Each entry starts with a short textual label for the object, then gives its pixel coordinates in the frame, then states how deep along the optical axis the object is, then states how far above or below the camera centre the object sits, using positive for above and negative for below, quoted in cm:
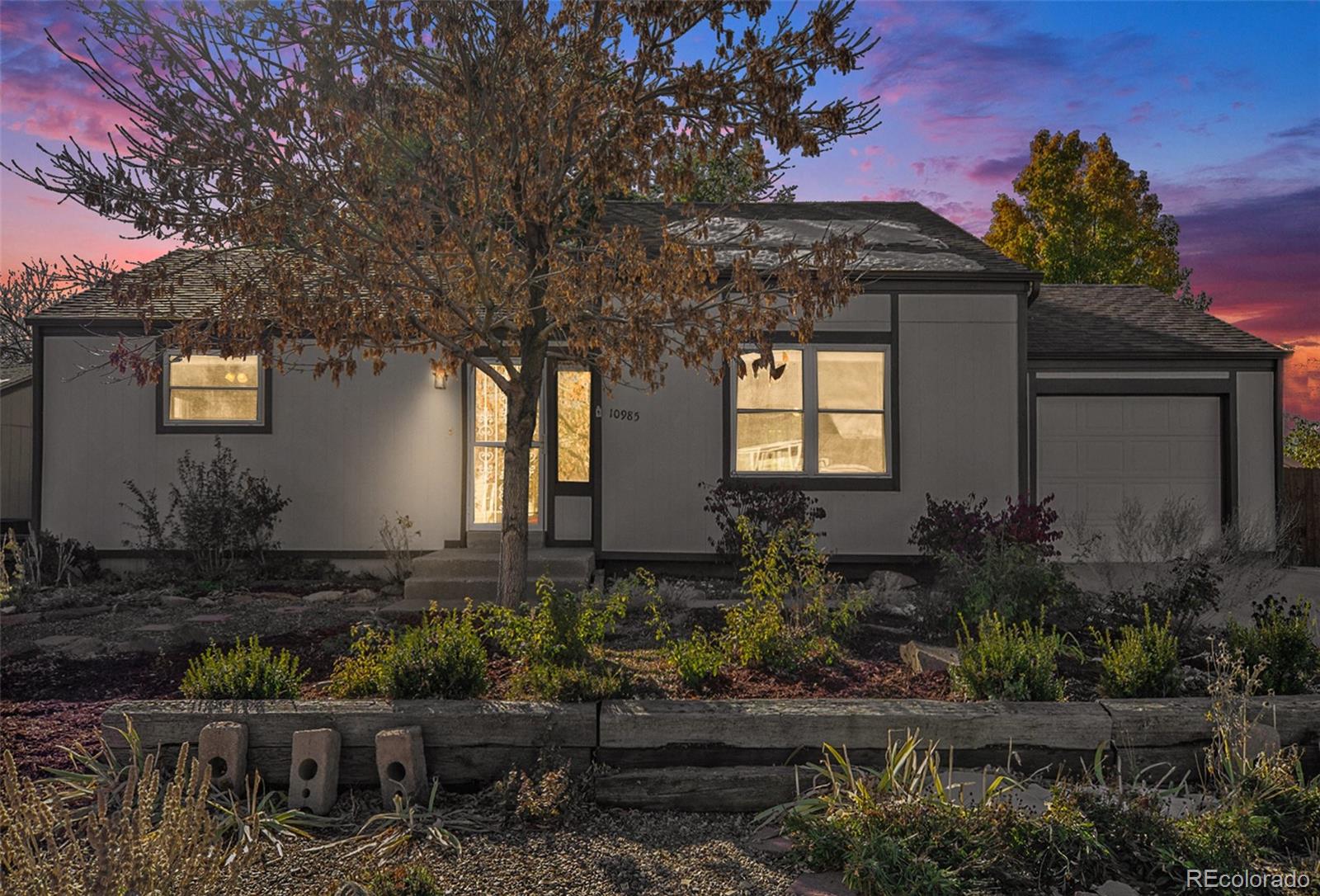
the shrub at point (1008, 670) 416 -89
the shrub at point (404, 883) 287 -130
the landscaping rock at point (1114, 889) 305 -138
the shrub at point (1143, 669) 429 -90
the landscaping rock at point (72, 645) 611 -122
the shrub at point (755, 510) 869 -34
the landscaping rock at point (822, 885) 303 -138
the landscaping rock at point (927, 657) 483 -98
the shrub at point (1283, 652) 443 -86
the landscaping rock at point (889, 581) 880 -103
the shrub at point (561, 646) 408 -85
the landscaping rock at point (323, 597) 859 -118
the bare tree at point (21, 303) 1788 +335
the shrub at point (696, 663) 434 -90
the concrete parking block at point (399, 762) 373 -119
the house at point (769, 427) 947 +52
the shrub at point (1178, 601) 546 -74
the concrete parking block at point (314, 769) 373 -123
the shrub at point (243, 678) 418 -96
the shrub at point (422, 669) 414 -91
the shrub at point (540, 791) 356 -126
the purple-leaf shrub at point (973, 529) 671 -42
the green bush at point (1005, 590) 531 -67
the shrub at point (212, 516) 952 -49
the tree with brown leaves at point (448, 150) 450 +168
